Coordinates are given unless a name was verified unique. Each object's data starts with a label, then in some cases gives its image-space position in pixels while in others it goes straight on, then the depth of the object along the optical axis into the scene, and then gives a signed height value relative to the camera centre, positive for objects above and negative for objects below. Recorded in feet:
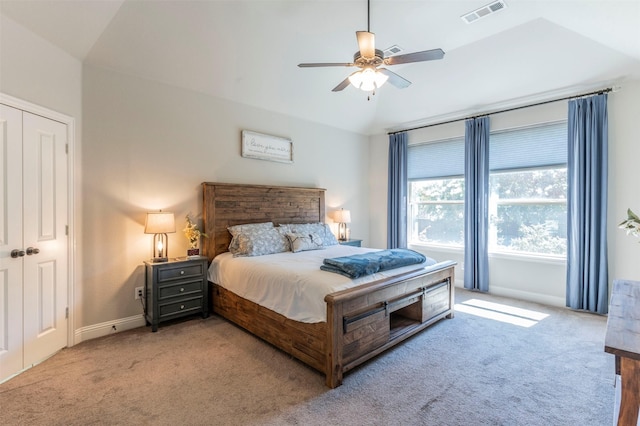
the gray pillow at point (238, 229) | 12.60 -0.77
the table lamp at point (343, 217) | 17.97 -0.35
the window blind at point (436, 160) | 16.80 +3.07
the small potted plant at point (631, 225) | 6.51 -0.31
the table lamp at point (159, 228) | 10.73 -0.60
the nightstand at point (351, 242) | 17.13 -1.82
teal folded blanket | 8.68 -1.62
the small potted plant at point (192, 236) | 12.05 -1.00
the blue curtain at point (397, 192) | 18.92 +1.26
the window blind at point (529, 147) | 13.50 +3.07
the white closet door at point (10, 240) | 7.72 -0.75
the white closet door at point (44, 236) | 8.35 -0.73
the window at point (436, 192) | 16.96 +1.15
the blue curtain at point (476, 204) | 15.30 +0.37
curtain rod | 12.26 +5.03
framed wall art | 14.45 +3.28
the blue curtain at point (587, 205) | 12.14 +0.25
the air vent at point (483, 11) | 10.19 +7.14
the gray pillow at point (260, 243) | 12.18 -1.32
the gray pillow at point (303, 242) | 13.32 -1.38
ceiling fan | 7.85 +4.15
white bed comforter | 8.01 -2.11
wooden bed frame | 7.71 -3.06
